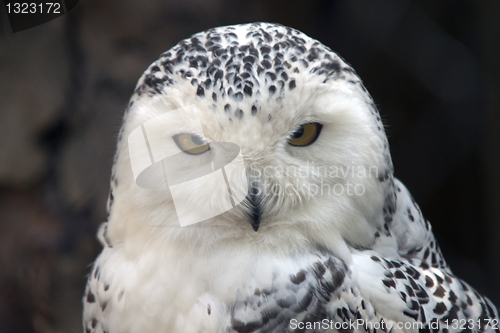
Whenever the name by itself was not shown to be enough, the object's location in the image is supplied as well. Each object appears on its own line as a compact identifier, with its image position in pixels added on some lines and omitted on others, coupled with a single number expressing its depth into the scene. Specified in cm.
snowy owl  271
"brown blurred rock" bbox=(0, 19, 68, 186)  283
